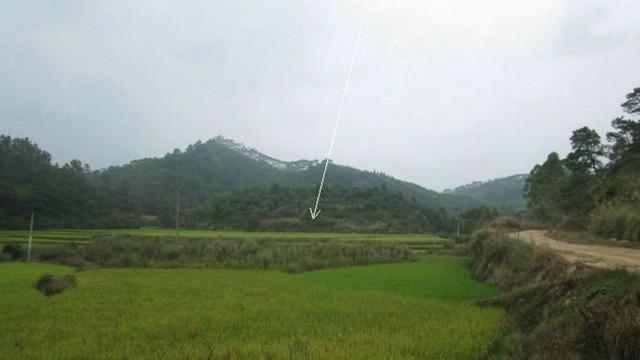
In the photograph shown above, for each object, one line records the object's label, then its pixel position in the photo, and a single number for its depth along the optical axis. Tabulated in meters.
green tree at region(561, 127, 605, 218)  35.62
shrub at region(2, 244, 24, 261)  30.56
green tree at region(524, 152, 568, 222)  40.61
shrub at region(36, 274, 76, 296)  18.09
